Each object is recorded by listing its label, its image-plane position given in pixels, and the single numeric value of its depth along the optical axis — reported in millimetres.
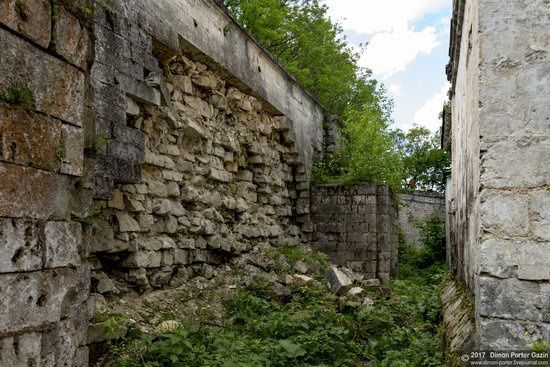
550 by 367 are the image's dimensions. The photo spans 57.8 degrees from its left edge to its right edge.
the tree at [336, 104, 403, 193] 11039
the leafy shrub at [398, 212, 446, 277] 14844
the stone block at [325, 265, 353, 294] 7766
